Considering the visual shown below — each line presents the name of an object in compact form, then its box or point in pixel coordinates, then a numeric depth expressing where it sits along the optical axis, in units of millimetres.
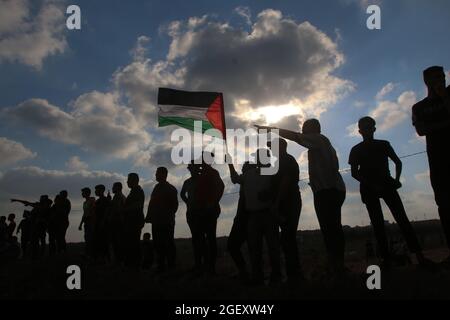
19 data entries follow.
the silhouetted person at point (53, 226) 13211
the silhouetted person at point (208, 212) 7992
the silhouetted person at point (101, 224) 10977
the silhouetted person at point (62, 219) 13172
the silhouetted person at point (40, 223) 13648
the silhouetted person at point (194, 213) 7980
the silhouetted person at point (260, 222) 5891
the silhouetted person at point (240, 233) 6535
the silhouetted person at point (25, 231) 16359
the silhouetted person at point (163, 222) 8734
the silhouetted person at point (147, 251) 11852
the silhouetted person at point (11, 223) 17422
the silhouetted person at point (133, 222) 9266
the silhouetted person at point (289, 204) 6055
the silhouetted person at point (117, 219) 10133
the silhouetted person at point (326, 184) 5605
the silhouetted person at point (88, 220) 11427
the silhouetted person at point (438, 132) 4938
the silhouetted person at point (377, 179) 6133
